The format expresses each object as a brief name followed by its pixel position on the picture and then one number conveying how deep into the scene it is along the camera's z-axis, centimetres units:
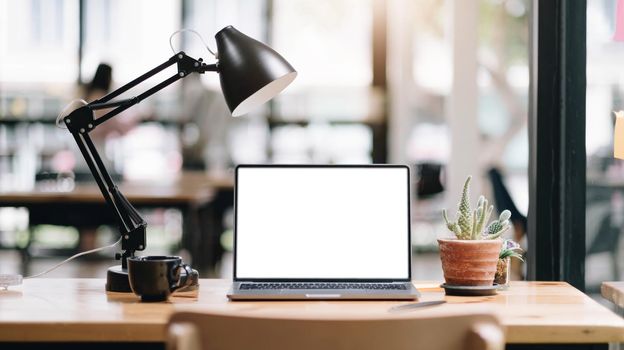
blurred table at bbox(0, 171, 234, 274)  514
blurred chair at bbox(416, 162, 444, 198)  720
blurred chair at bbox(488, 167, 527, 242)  438
